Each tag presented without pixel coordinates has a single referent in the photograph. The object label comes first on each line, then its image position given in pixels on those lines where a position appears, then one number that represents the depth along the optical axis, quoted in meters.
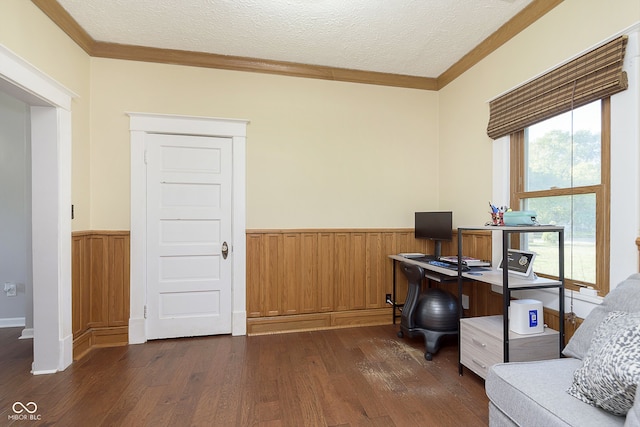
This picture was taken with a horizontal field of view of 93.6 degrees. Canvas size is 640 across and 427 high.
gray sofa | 1.11
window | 1.94
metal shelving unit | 1.95
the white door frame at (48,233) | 2.36
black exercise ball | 2.65
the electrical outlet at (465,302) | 3.06
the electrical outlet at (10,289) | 3.23
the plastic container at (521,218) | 2.11
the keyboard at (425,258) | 3.04
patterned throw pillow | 1.08
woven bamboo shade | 1.79
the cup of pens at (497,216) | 2.25
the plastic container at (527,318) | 2.05
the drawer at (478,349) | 2.03
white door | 2.97
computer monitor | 2.98
